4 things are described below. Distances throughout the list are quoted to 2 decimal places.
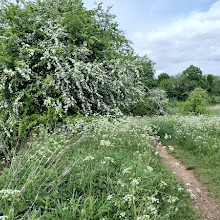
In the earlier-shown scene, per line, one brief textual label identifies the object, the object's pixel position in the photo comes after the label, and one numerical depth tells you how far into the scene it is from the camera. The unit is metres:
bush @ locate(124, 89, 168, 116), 15.45
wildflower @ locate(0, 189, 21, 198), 2.40
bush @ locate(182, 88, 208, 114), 15.49
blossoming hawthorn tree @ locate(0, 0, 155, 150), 8.36
